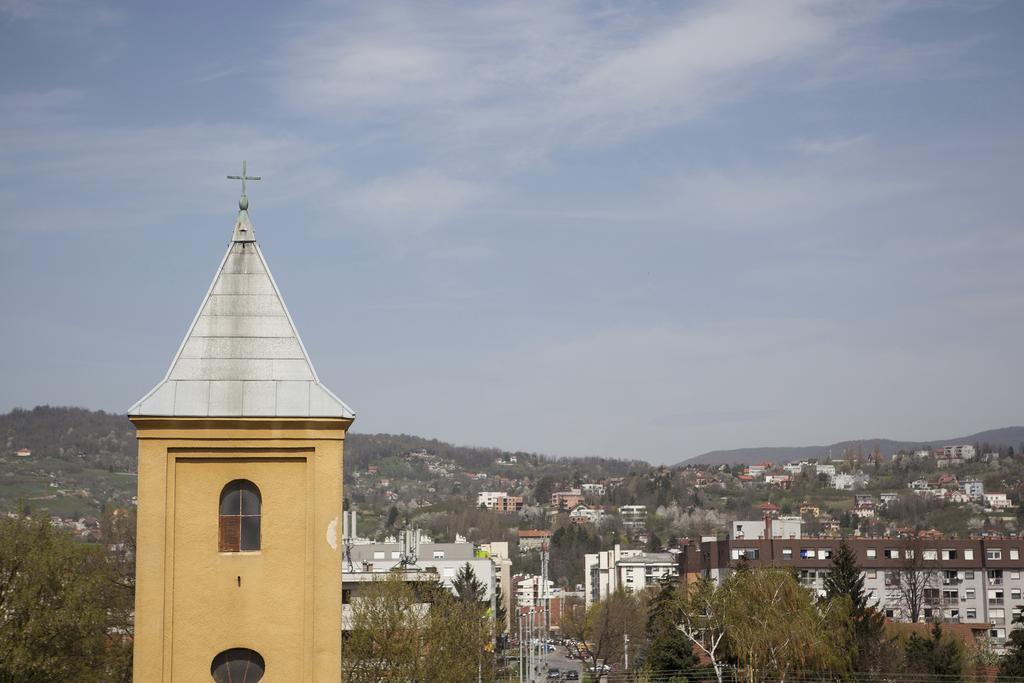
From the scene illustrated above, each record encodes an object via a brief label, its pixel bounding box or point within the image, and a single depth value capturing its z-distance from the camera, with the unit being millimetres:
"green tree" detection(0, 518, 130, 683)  39844
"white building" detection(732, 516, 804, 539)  163125
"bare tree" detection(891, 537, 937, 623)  126625
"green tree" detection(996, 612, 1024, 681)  68938
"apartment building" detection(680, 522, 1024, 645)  130500
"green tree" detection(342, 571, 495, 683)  59938
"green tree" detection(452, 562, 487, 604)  106000
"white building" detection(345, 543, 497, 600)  125500
